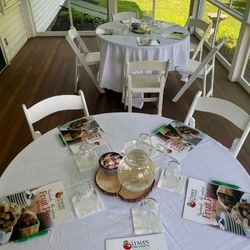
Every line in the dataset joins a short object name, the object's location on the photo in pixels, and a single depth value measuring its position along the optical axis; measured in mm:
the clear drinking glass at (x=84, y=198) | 1000
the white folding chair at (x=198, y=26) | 3127
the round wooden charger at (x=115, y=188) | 1031
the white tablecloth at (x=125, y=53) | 2623
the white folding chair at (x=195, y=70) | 2758
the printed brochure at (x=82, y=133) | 1328
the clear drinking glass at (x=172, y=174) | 1094
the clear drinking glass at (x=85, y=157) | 1188
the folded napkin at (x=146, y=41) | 2654
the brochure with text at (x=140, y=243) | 870
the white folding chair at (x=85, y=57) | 2857
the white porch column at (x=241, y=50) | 3119
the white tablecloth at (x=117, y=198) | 893
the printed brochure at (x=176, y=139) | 1269
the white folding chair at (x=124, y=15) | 3646
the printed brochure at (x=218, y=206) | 947
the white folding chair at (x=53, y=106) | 1514
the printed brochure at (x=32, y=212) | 926
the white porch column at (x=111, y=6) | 4715
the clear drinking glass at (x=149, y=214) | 937
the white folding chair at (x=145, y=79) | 2240
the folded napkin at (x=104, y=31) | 2918
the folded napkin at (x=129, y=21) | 3248
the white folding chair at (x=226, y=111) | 1403
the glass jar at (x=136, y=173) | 1051
